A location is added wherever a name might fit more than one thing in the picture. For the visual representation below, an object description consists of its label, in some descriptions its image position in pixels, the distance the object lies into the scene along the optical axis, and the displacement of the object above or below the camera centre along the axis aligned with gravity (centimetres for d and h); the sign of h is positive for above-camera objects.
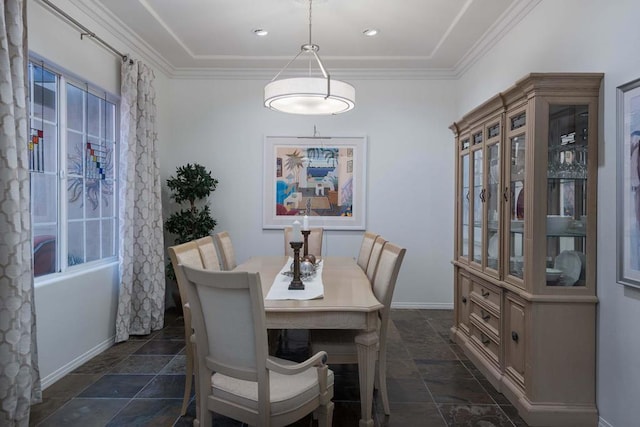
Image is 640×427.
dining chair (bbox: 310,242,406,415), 225 -76
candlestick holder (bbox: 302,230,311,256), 265 -22
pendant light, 258 +78
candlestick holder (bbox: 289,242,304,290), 238 -39
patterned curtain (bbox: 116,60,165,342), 355 -4
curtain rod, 269 +136
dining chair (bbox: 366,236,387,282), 283 -37
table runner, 219 -49
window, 279 +29
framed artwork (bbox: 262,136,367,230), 468 +31
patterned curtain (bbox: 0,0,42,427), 205 -10
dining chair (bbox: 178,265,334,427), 153 -65
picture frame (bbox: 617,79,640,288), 189 +11
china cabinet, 221 -24
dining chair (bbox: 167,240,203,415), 221 -46
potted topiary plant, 431 -4
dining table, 199 -55
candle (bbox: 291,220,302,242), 244 -16
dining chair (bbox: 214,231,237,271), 340 -38
